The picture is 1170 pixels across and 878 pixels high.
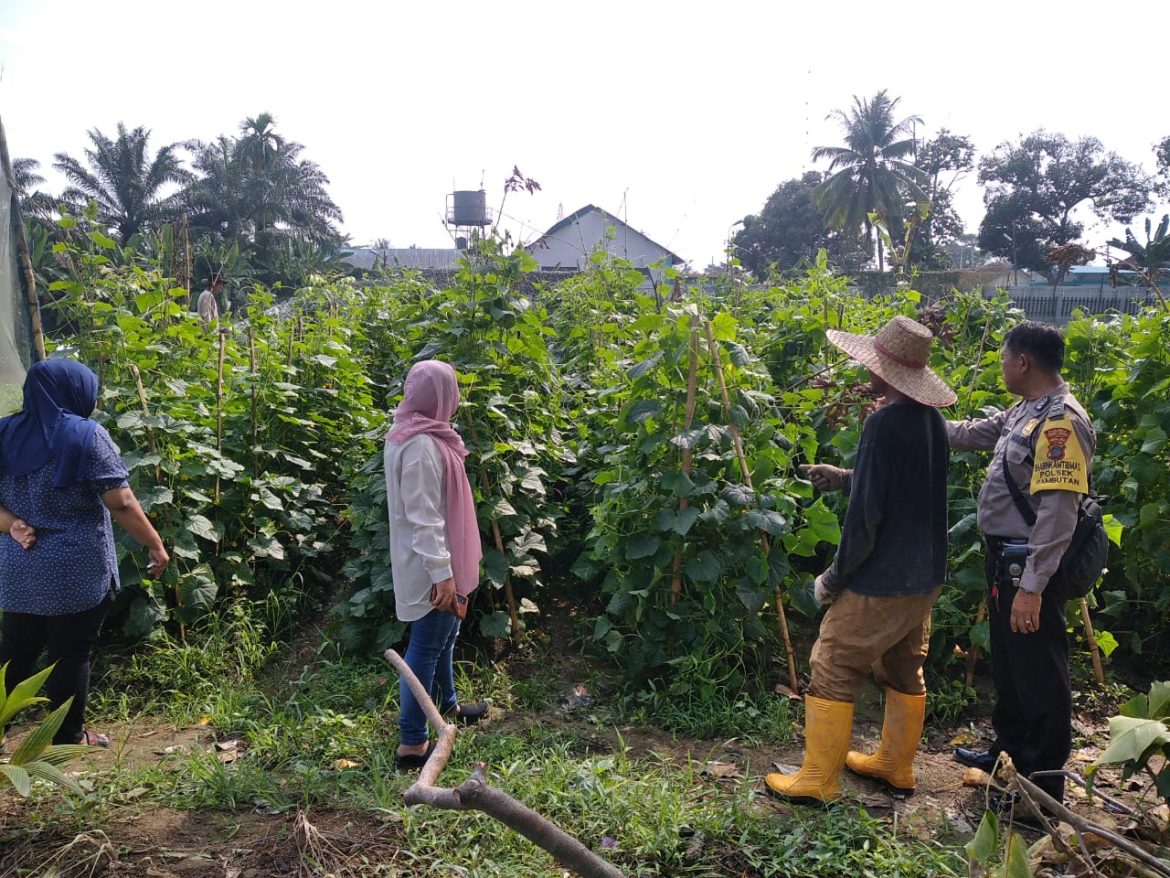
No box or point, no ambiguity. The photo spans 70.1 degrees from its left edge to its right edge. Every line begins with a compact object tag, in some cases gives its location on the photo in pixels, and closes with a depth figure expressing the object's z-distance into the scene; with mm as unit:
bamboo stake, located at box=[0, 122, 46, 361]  4453
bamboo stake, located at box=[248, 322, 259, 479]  4975
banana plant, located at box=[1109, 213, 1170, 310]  25516
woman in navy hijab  3283
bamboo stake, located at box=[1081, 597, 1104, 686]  3885
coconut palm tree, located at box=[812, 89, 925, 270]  40656
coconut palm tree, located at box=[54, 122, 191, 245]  41375
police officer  2871
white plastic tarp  4699
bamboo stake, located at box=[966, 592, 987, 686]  3968
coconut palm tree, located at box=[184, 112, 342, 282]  41656
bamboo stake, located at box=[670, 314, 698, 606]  3908
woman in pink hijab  3316
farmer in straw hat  2990
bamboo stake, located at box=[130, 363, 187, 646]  4273
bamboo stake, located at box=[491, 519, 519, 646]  4387
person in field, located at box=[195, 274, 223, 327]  6441
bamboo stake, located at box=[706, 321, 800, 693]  3918
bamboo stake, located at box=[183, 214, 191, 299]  5977
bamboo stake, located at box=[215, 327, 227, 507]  4707
